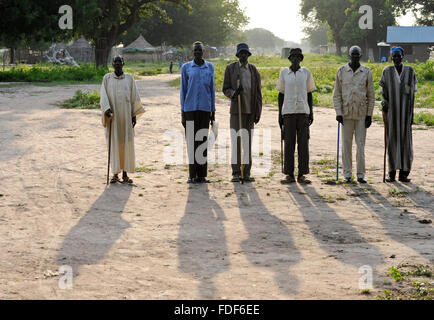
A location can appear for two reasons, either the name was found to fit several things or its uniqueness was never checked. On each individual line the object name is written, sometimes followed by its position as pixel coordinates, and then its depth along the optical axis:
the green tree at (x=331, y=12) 73.12
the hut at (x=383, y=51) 68.49
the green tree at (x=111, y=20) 34.55
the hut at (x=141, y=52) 62.03
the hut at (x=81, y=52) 61.66
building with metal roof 57.38
